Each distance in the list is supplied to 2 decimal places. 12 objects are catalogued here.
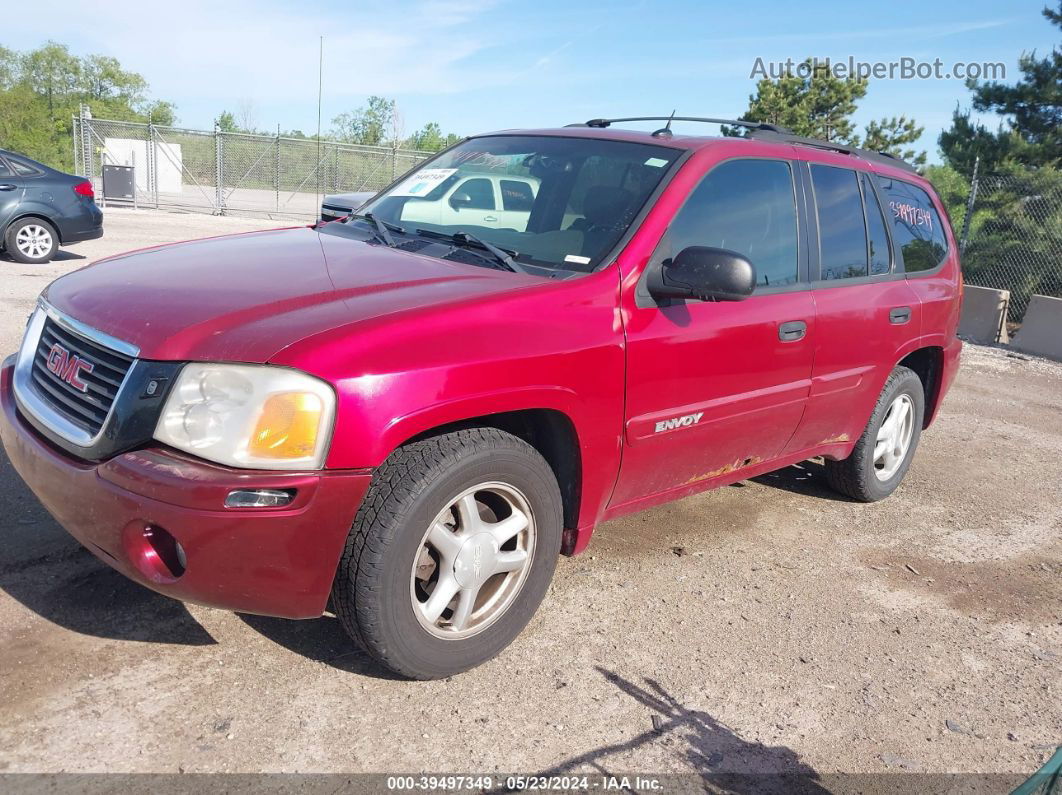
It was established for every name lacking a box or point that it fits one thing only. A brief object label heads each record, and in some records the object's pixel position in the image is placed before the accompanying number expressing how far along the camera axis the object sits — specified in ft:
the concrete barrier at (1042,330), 36.37
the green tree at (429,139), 159.64
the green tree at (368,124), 174.50
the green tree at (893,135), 94.99
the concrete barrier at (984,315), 38.83
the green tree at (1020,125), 49.32
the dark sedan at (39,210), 35.96
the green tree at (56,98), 118.83
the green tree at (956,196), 68.13
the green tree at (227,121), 173.29
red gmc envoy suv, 8.07
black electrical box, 68.18
